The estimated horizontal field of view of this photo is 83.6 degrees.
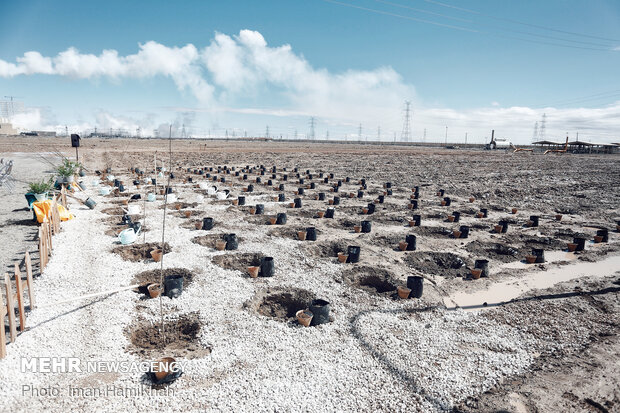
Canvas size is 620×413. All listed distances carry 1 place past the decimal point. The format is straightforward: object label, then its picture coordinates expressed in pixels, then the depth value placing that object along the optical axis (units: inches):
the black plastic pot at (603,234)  365.7
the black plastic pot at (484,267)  270.3
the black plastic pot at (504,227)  390.9
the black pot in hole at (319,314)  193.5
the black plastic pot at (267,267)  257.6
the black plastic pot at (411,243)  327.0
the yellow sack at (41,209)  347.6
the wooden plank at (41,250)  232.4
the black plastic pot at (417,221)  410.0
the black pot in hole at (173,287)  218.5
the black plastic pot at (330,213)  437.4
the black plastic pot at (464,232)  367.9
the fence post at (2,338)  146.8
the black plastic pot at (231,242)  309.1
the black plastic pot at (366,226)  379.6
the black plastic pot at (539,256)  303.7
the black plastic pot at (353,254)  288.0
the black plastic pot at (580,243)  335.9
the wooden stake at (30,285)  183.5
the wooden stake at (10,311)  148.6
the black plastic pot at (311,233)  345.1
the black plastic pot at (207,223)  368.2
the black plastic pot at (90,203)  436.5
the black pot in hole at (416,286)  227.6
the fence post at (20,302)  162.7
